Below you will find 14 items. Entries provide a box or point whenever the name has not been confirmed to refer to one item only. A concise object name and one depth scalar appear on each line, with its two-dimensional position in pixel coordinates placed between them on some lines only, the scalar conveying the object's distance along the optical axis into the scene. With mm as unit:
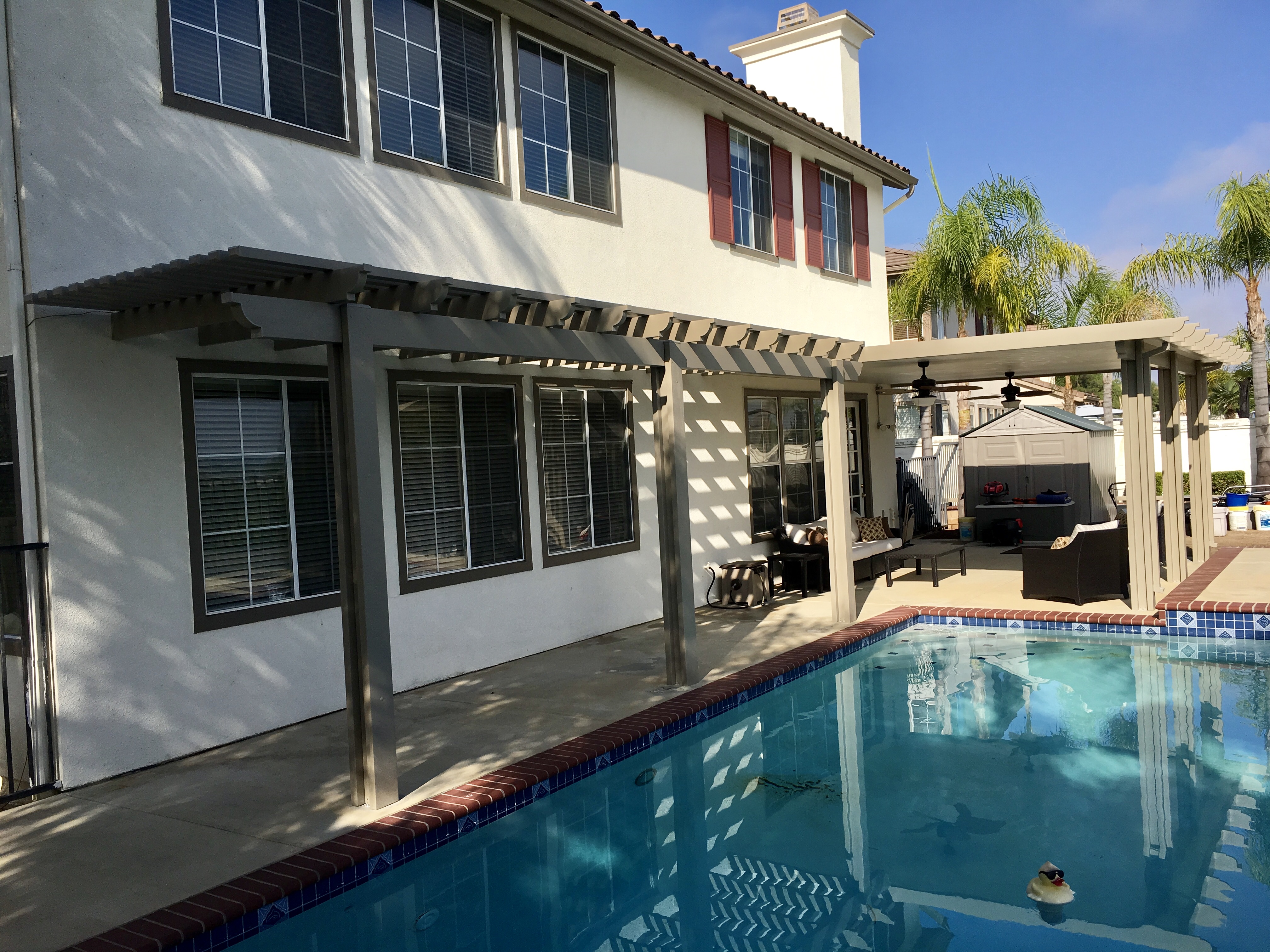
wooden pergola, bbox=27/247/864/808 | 5023
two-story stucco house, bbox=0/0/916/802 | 5711
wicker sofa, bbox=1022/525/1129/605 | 10625
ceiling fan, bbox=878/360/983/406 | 13148
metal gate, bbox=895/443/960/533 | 19984
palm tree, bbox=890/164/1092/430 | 19125
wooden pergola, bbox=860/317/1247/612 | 9891
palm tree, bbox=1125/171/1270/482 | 18125
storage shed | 18578
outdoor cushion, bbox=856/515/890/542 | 13812
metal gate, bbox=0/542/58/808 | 5727
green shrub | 25094
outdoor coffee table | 12820
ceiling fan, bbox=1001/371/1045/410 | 14203
